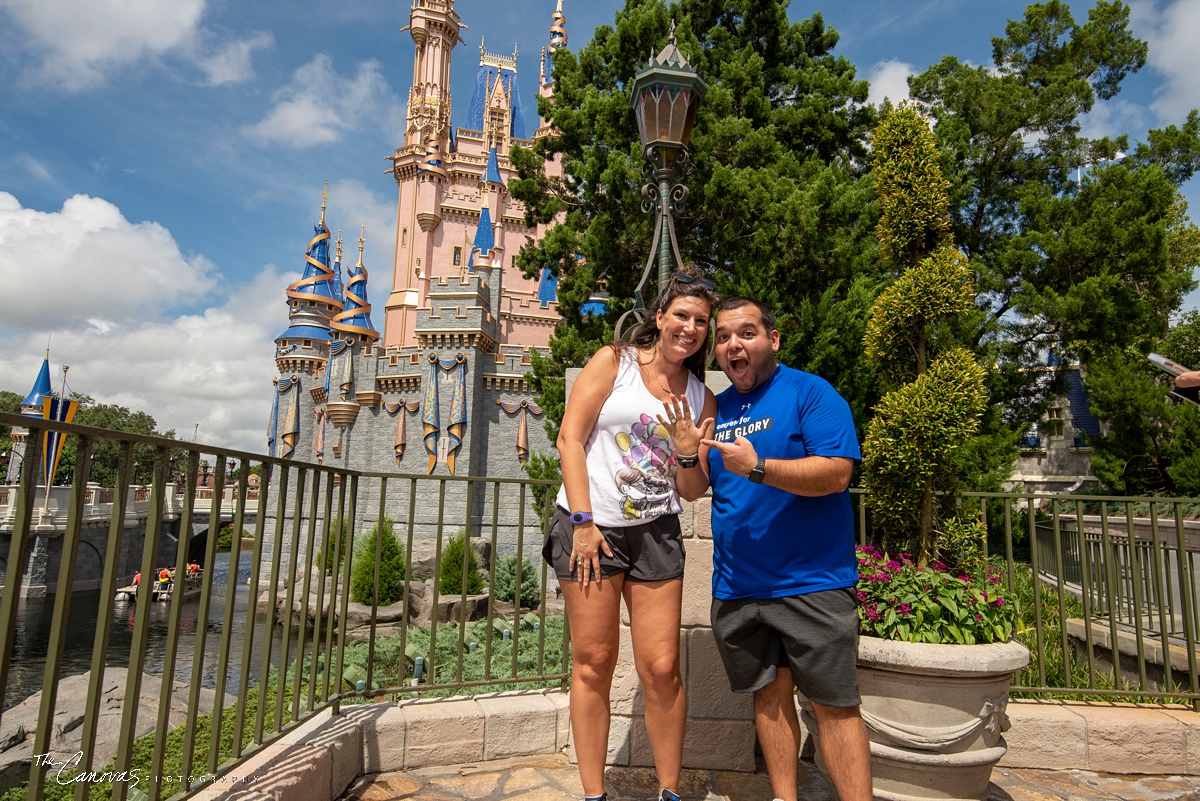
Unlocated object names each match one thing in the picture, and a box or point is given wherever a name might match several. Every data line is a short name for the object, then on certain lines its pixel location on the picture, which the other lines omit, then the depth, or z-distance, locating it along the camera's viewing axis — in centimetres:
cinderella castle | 2298
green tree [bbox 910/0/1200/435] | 1214
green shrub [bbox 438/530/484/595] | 1599
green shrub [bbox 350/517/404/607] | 1459
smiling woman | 216
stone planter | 232
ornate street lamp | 375
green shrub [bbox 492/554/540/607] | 1518
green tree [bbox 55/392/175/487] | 3316
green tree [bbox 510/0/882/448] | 901
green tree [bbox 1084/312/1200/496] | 1234
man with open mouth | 209
